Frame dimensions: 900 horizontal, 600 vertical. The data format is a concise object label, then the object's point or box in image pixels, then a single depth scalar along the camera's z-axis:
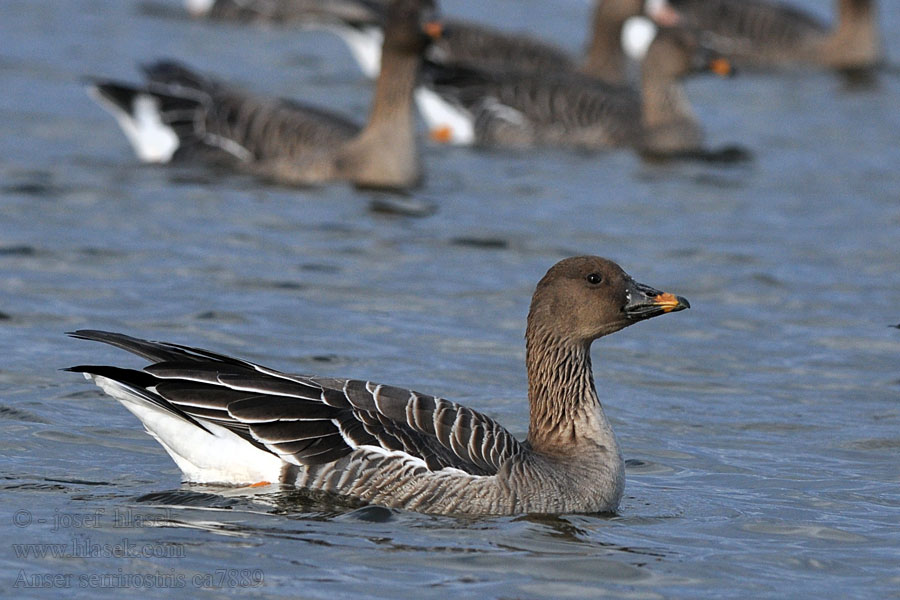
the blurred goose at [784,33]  24.81
